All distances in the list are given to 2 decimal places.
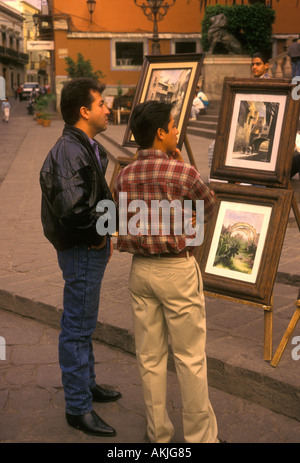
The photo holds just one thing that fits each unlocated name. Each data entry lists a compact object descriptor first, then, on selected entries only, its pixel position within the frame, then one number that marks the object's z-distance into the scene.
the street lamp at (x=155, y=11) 19.00
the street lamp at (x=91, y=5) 29.53
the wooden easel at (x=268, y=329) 3.89
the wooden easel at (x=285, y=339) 3.76
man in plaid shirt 2.88
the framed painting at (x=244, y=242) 3.98
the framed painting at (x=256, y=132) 4.20
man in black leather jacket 3.09
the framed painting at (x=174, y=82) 5.25
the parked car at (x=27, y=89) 57.53
